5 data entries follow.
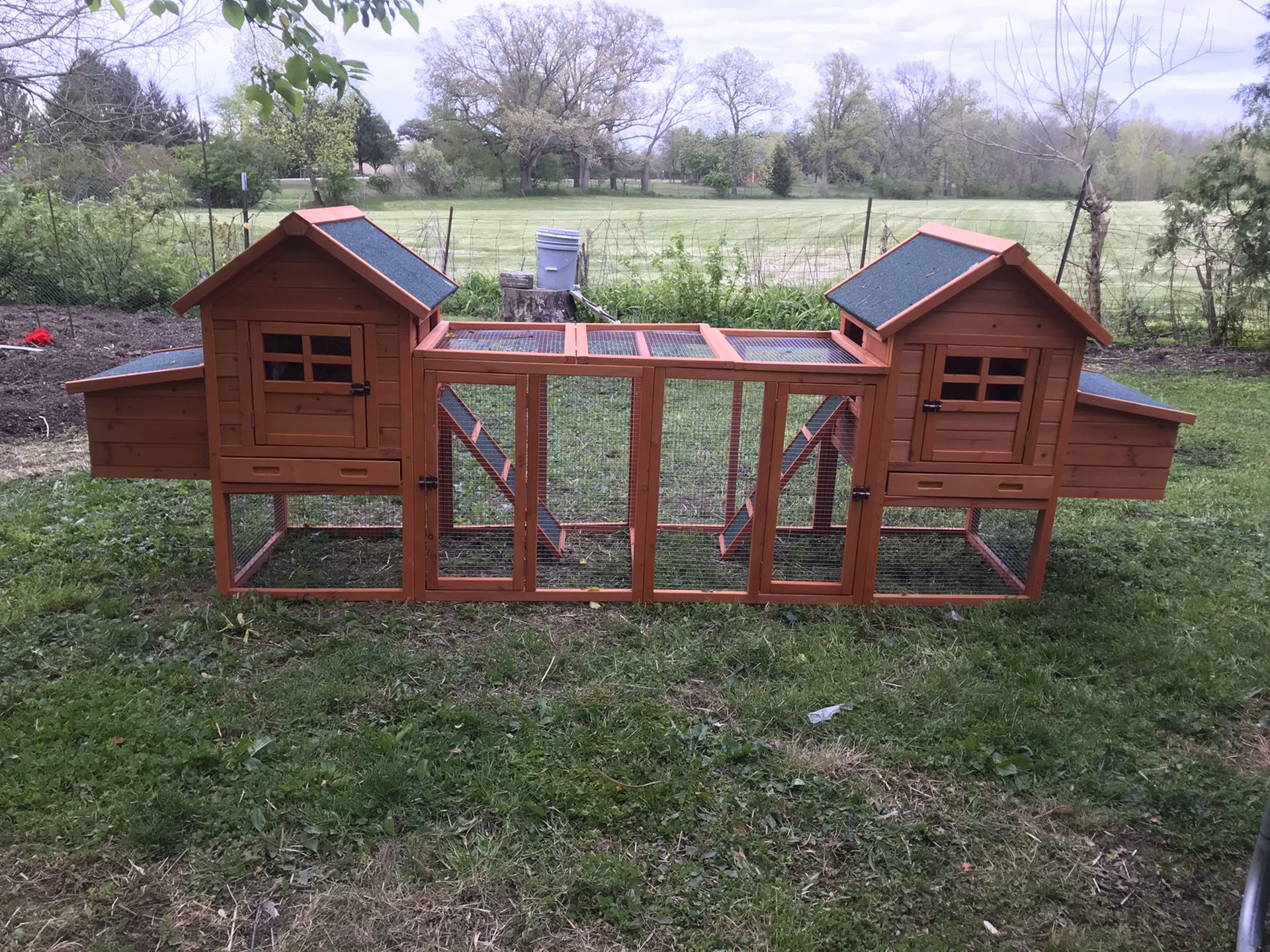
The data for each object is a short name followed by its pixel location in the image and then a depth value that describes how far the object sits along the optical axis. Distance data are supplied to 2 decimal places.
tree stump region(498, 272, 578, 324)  9.39
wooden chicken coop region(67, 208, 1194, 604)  4.29
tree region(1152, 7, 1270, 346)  10.66
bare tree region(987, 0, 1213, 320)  14.22
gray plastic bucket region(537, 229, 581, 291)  9.21
